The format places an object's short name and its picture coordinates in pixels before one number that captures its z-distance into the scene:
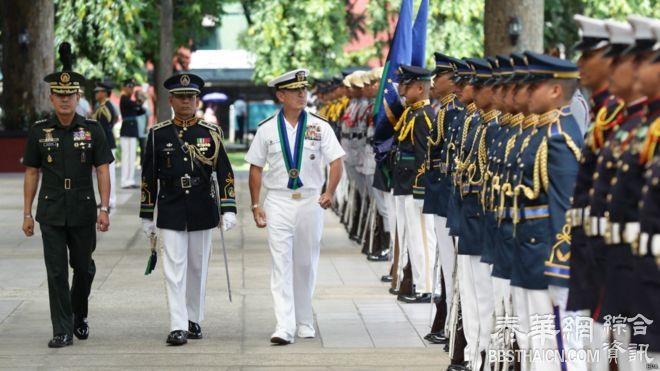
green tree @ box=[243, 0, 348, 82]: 42.44
